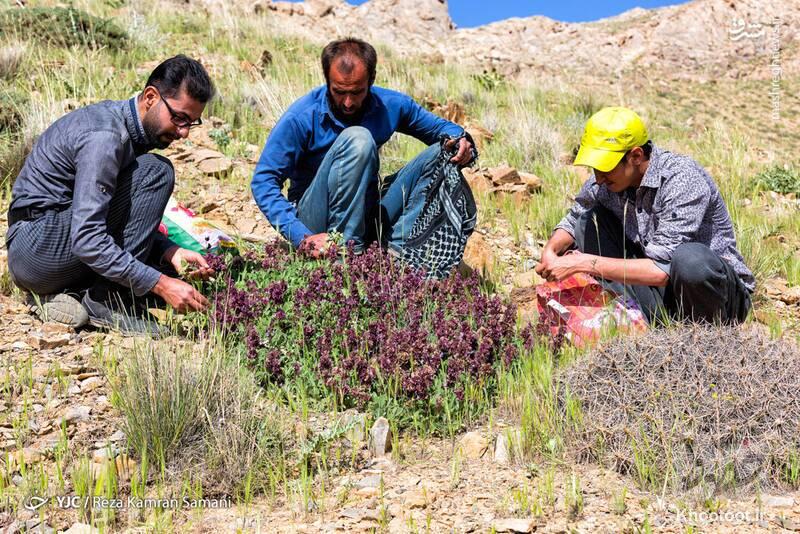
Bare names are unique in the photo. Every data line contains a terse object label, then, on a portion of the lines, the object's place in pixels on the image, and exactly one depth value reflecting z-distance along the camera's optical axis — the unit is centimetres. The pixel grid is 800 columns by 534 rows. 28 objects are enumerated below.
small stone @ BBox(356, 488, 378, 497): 275
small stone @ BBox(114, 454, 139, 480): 281
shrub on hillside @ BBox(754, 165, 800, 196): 768
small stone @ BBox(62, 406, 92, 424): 312
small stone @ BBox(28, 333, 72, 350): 370
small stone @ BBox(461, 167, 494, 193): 646
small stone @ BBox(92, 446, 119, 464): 284
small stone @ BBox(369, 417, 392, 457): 305
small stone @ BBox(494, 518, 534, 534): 246
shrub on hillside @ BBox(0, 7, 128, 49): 891
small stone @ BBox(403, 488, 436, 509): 265
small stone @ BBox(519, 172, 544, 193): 674
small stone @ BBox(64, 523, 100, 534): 248
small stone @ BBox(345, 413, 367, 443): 305
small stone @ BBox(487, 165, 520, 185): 654
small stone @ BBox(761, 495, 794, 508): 261
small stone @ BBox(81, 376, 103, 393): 336
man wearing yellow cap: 373
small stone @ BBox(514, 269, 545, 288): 497
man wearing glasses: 358
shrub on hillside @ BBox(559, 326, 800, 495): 271
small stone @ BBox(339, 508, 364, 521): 259
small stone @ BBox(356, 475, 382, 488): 282
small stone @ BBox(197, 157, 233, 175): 629
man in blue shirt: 435
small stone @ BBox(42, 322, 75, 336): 383
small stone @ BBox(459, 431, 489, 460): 306
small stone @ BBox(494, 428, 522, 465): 299
